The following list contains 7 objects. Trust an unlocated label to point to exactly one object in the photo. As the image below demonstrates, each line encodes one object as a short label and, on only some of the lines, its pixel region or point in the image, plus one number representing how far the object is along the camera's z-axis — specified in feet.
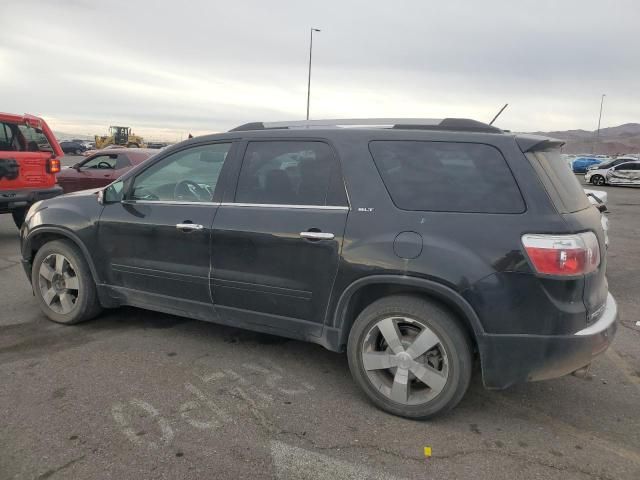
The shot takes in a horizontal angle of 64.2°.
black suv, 9.12
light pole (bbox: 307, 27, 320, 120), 113.87
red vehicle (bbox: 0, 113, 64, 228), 25.05
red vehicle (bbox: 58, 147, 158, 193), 34.47
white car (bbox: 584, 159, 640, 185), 89.58
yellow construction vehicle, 166.25
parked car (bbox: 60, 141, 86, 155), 173.88
